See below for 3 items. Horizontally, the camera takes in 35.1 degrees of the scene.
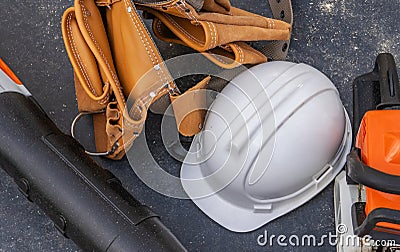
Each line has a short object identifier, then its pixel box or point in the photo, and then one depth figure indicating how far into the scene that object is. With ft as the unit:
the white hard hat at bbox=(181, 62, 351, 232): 3.92
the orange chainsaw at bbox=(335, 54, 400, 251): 3.00
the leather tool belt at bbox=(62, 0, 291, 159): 4.03
